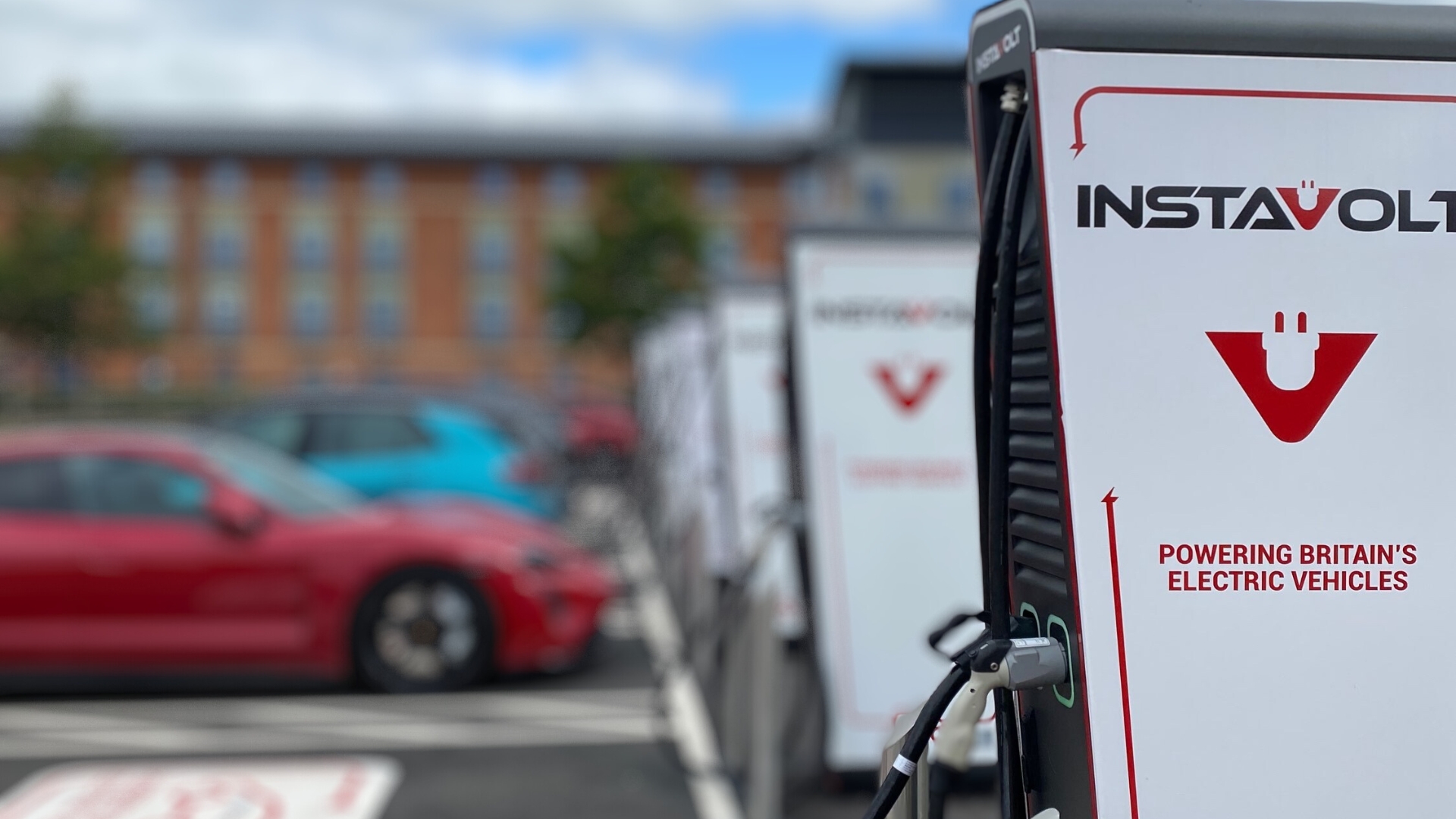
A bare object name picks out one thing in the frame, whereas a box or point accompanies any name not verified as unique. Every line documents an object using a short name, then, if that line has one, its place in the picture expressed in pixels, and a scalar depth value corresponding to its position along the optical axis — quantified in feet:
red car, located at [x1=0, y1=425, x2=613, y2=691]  24.52
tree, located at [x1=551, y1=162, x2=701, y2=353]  173.99
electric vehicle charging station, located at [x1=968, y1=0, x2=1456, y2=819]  6.38
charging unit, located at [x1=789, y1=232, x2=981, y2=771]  17.01
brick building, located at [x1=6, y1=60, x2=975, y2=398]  214.48
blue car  36.58
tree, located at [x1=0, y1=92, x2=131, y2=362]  133.80
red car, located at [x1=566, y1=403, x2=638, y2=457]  87.92
